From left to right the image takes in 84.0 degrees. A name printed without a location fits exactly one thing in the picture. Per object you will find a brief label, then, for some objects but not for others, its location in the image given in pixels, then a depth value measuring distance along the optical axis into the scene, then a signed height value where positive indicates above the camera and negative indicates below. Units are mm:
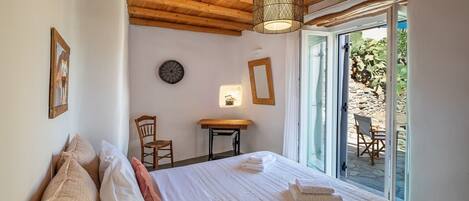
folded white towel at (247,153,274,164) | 2385 -566
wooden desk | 4242 -481
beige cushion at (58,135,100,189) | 1532 -379
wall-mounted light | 4910 +44
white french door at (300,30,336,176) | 3518 -54
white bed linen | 1783 -658
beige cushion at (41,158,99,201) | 1025 -385
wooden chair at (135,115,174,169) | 3790 -669
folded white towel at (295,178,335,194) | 1696 -582
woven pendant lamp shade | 1984 +663
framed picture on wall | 1379 +124
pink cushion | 1589 -552
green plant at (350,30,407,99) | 5438 +797
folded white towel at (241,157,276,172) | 2317 -612
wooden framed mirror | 4117 +277
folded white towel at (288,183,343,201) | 1657 -628
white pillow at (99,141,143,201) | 1251 -440
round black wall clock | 4332 +440
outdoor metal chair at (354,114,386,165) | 4465 -621
